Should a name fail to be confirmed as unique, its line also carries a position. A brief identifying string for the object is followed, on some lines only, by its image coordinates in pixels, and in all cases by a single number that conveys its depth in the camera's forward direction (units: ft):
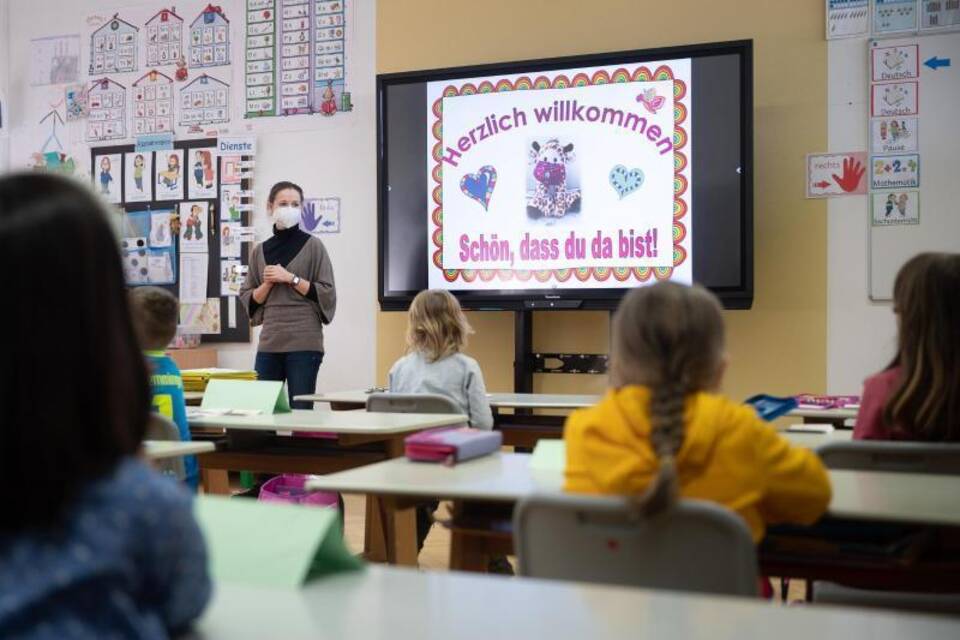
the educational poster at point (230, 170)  18.17
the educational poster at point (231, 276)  18.10
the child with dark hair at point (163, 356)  8.31
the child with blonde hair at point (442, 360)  10.43
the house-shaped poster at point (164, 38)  18.86
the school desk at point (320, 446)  8.32
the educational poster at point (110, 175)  19.20
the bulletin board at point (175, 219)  18.25
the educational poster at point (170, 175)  18.58
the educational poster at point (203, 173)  18.33
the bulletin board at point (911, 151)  14.07
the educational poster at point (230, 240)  18.13
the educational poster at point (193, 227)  18.37
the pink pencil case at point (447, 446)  5.94
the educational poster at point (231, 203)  18.13
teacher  14.85
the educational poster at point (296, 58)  17.52
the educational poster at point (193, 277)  18.37
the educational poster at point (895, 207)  14.23
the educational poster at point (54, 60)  19.69
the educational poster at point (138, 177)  18.89
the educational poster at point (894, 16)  14.19
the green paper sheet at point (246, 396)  9.45
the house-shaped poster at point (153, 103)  18.89
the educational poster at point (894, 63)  14.17
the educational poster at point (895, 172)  14.20
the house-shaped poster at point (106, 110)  19.27
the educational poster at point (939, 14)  13.98
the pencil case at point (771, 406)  6.32
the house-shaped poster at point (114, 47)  19.27
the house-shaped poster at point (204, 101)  18.43
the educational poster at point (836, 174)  14.48
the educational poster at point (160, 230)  18.69
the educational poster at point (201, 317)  18.34
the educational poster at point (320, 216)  17.58
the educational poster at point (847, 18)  14.38
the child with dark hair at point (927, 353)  5.87
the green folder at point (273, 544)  3.07
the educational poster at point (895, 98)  14.20
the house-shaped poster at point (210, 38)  18.42
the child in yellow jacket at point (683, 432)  4.22
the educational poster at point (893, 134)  14.21
